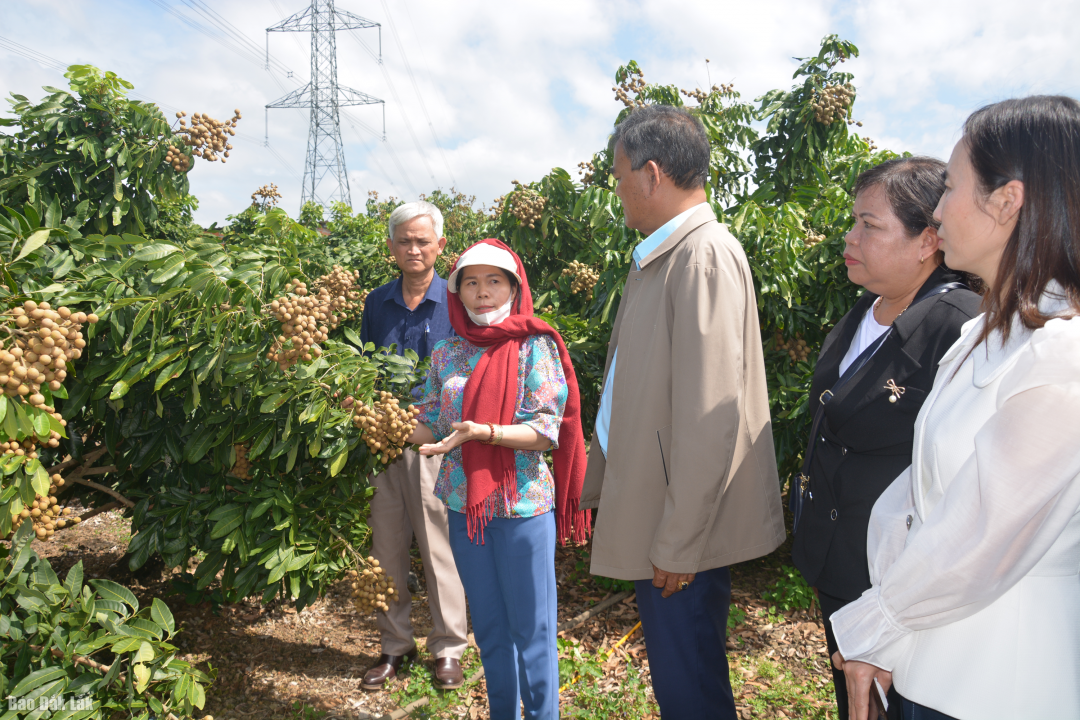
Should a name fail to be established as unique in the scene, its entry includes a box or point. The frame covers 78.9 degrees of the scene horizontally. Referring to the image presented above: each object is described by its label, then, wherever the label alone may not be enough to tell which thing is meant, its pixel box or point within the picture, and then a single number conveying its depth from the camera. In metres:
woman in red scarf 2.28
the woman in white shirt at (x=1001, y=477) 0.95
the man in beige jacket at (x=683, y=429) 1.71
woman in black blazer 1.66
